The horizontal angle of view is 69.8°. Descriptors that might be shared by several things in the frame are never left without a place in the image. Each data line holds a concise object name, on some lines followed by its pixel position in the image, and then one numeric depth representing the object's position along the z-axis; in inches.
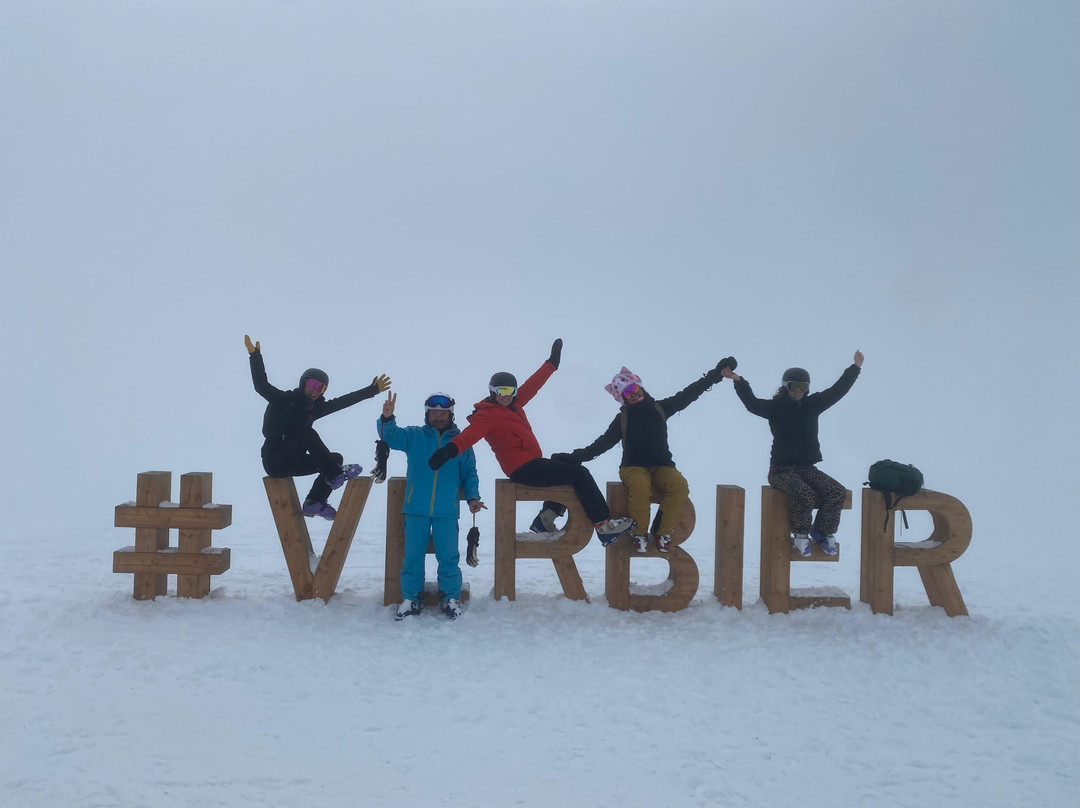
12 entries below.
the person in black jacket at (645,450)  236.1
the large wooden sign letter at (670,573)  238.7
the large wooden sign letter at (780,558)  237.6
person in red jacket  233.9
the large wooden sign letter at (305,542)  241.6
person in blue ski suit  231.9
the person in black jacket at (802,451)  236.7
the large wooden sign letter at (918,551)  237.0
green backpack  233.9
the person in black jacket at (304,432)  245.0
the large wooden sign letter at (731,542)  240.7
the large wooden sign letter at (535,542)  239.1
